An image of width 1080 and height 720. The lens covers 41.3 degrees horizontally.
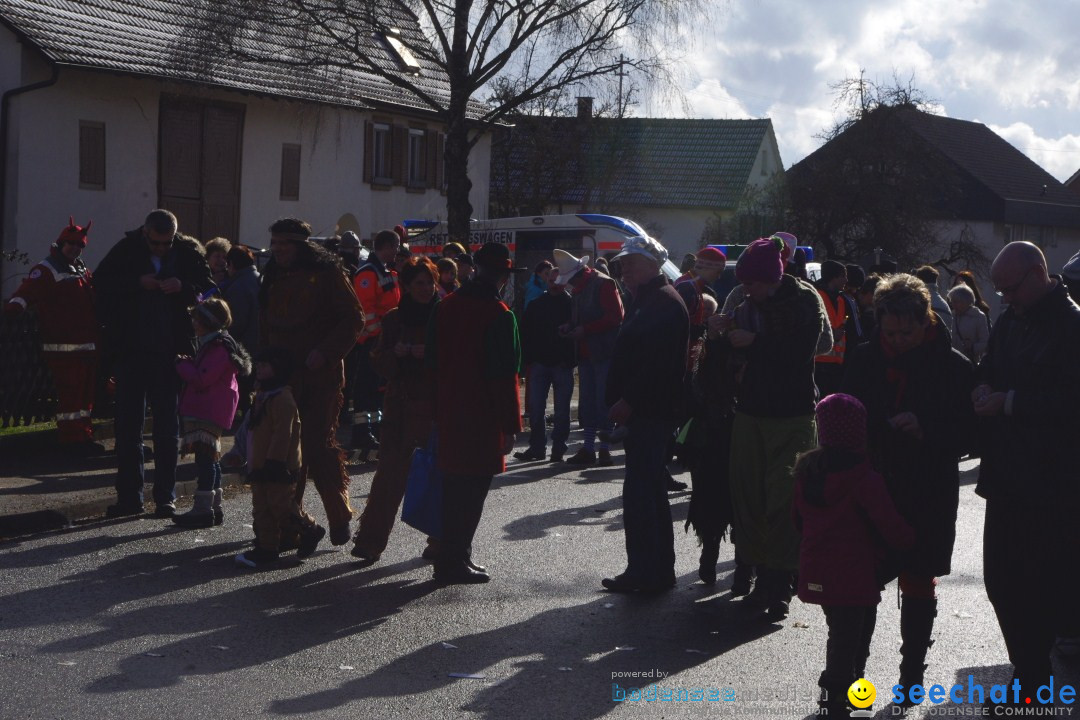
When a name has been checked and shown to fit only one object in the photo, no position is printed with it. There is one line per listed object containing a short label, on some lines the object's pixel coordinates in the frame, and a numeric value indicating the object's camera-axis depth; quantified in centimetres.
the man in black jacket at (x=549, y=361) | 1399
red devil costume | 1234
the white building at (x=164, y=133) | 2581
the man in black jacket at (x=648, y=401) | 795
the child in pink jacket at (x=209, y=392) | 927
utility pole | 2605
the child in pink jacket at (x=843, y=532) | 556
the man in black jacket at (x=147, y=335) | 967
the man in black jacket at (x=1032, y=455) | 586
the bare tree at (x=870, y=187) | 4712
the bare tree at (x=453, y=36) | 2580
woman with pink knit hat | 751
